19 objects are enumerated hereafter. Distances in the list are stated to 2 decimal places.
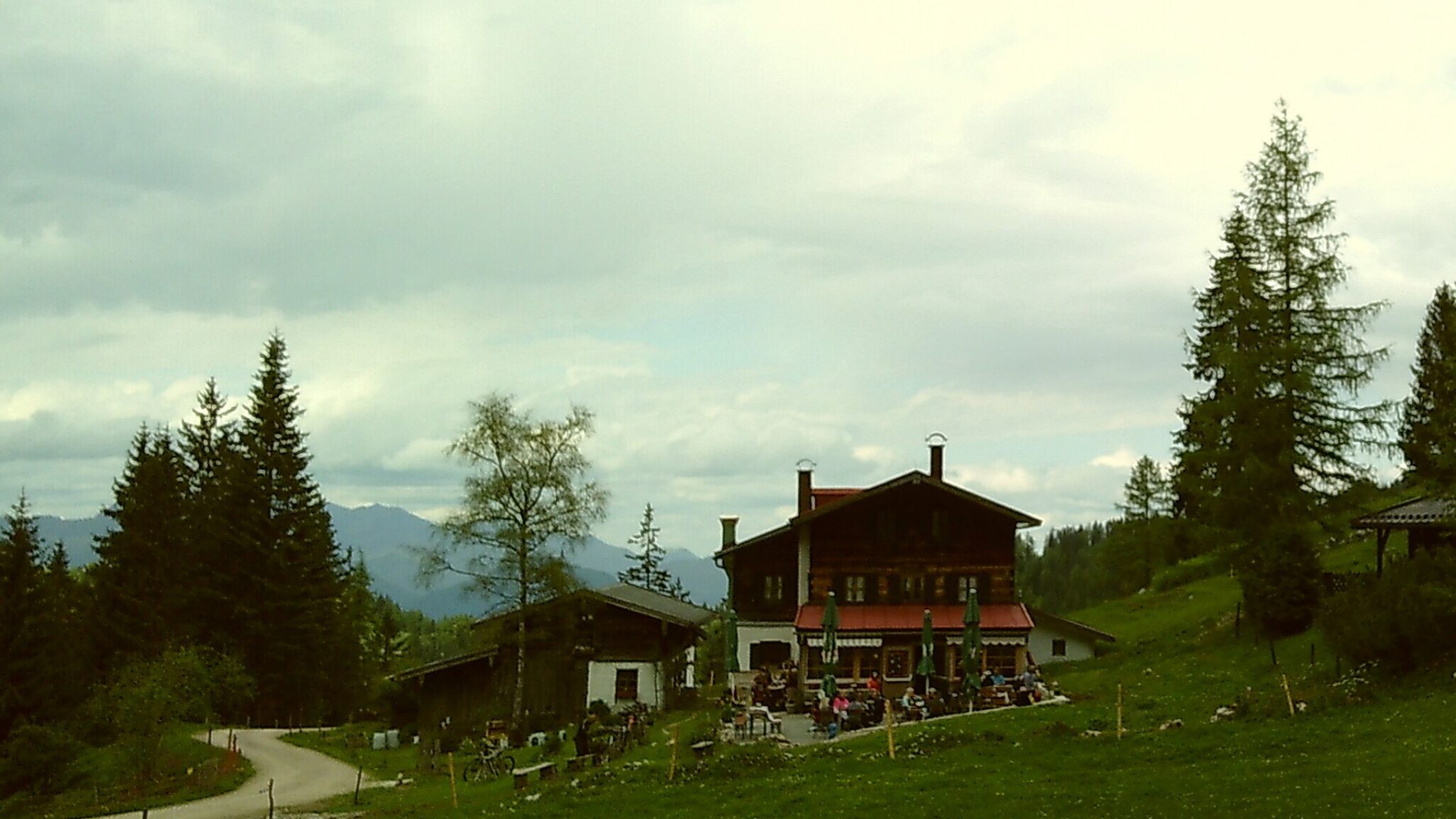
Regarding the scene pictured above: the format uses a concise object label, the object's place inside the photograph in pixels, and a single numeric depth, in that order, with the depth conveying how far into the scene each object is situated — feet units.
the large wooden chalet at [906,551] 169.48
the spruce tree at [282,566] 219.00
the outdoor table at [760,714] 119.49
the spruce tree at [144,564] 213.66
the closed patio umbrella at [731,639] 154.61
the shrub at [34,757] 130.93
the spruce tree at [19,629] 148.77
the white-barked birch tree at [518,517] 161.48
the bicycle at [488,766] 124.89
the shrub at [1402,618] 99.19
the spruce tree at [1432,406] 107.76
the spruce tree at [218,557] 217.15
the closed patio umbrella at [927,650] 136.07
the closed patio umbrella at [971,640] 130.82
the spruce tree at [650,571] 363.97
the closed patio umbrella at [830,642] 135.95
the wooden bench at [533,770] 106.11
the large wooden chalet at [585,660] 175.11
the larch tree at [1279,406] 136.67
